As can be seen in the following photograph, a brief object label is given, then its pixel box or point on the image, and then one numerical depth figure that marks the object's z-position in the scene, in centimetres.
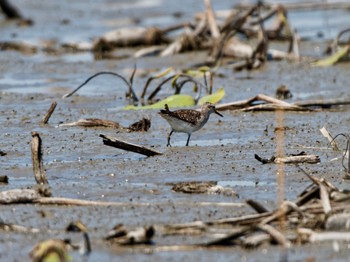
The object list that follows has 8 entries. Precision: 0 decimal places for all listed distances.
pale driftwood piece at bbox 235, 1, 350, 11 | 3120
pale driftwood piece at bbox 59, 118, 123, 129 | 1861
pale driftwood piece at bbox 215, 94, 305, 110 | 1941
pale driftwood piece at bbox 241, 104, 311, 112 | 1948
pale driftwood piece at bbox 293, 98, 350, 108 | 2006
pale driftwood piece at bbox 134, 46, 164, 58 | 2902
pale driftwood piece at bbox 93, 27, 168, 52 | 3033
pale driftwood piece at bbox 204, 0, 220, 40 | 2752
